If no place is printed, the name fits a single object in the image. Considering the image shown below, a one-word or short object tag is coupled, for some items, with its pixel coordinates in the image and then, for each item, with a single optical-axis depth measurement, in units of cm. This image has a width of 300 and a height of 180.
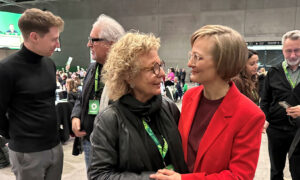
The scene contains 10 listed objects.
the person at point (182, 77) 1422
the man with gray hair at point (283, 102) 224
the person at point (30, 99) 149
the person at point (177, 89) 878
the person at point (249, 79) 200
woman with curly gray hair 92
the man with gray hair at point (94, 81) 157
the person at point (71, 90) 482
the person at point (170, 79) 814
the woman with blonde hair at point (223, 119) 92
